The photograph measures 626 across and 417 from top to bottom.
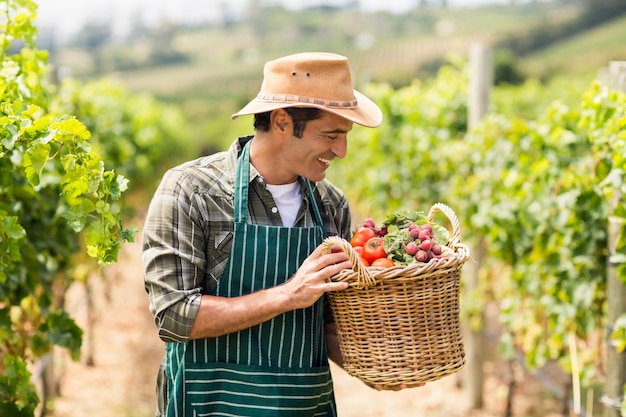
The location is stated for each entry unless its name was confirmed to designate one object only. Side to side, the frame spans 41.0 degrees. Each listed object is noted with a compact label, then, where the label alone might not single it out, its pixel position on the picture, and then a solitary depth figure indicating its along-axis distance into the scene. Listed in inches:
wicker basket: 86.0
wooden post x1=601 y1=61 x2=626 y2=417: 132.2
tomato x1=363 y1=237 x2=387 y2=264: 88.3
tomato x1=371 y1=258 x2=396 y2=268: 85.7
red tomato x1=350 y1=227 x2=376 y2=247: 91.4
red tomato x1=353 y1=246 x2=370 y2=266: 88.2
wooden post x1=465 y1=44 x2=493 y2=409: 219.6
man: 86.0
